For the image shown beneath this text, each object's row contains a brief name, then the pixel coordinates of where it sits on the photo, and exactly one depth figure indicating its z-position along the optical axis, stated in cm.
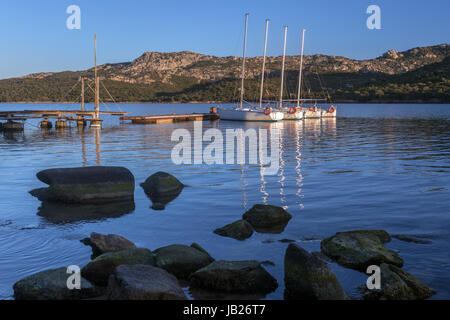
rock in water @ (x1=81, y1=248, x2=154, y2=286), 707
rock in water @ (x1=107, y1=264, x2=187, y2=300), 568
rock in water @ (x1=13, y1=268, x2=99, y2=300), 631
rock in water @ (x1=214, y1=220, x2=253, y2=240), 934
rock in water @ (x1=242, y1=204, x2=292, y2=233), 1005
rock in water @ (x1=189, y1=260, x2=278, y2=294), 678
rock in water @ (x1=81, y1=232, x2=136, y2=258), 811
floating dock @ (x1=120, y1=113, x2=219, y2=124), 5678
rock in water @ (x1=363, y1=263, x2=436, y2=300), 641
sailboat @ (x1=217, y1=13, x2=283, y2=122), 5903
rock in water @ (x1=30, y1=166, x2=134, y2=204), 1227
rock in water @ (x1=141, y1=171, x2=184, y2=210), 1343
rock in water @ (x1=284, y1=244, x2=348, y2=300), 629
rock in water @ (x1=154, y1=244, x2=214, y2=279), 730
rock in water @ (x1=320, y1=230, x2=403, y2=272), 764
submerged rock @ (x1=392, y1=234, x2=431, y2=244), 896
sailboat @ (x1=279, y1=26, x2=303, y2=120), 6247
